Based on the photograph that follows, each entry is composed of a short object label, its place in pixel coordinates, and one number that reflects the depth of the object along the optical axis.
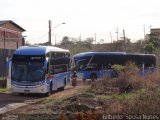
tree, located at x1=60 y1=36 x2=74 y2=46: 124.39
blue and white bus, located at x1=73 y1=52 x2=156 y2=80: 49.03
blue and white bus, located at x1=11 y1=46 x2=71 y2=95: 30.66
